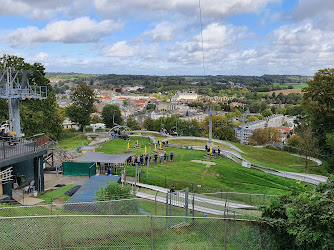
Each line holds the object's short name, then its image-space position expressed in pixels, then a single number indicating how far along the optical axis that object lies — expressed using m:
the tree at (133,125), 85.44
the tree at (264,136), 72.56
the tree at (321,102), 37.16
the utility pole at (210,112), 36.05
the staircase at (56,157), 26.56
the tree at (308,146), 34.21
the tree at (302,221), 8.75
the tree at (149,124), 92.69
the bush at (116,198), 12.67
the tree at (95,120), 99.94
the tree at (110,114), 78.50
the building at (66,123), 112.27
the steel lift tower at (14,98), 23.47
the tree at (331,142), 32.16
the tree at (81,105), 55.47
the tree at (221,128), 70.88
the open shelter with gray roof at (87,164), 24.73
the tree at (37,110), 38.47
